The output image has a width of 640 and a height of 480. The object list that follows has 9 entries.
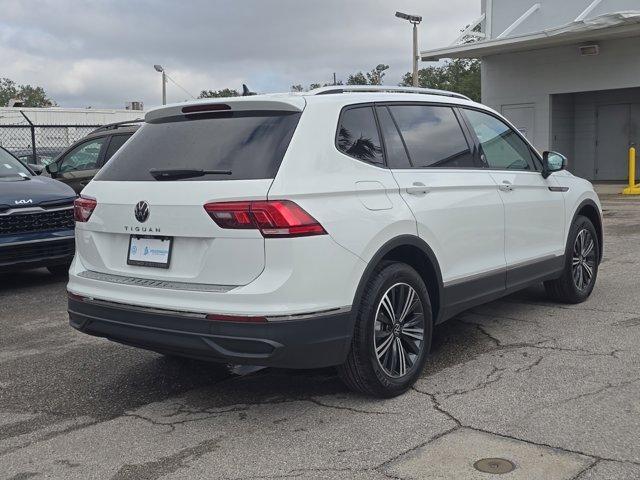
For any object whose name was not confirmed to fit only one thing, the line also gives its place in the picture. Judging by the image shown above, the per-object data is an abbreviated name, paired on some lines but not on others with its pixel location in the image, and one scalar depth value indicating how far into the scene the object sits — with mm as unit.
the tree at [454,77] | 45406
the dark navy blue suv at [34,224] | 7660
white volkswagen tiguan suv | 3770
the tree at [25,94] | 72125
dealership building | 19656
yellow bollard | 18156
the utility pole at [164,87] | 41812
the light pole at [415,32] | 30756
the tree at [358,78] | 52803
